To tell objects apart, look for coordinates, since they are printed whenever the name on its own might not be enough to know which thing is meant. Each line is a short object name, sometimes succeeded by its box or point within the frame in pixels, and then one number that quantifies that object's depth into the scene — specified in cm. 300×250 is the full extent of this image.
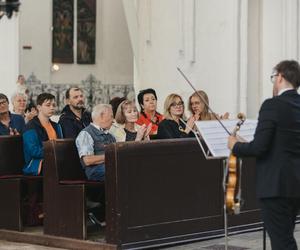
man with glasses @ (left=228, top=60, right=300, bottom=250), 688
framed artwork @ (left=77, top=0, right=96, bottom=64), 2280
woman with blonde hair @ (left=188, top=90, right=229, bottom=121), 1204
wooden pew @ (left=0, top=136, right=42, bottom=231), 1062
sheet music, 784
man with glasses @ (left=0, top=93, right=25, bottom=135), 1206
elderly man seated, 1007
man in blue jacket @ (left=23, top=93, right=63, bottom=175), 1078
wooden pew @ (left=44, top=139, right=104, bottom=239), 986
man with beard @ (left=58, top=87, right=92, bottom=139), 1128
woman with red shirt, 1239
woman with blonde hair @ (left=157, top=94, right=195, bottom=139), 1121
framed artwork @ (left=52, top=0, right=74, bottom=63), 2219
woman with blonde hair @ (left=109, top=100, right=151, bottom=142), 1101
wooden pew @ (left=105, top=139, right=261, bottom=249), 947
